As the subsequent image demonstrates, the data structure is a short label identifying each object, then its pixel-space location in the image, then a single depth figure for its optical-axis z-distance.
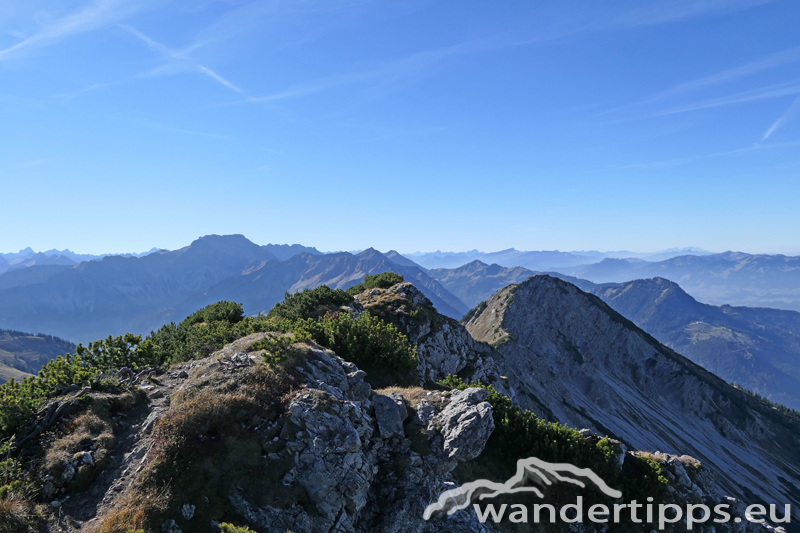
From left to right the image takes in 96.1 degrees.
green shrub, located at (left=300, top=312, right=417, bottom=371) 27.23
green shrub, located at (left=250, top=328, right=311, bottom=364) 19.48
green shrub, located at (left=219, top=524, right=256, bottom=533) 11.29
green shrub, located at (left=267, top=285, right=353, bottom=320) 36.03
